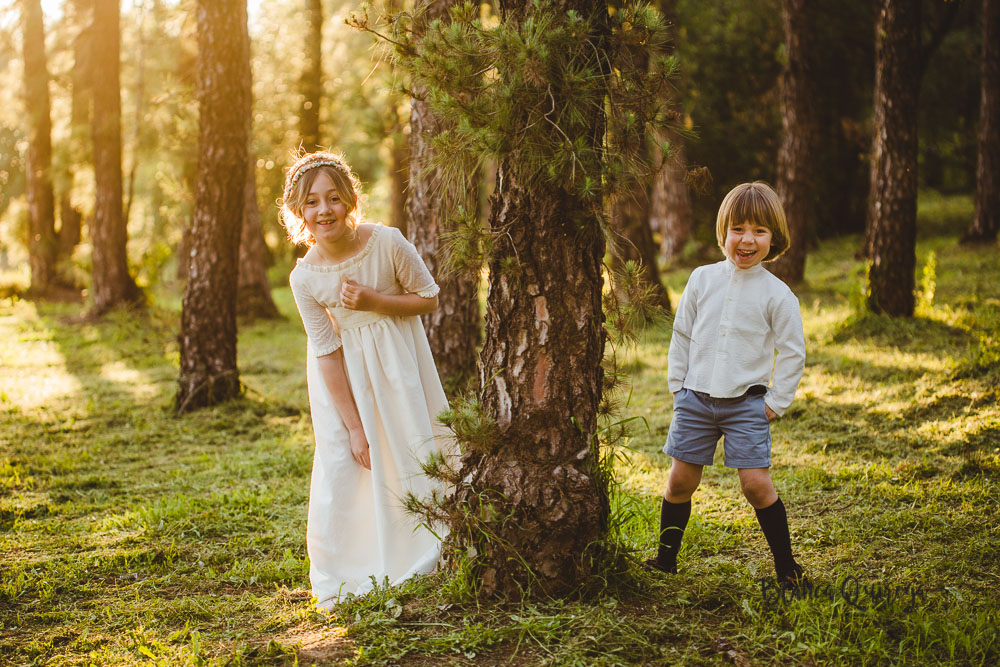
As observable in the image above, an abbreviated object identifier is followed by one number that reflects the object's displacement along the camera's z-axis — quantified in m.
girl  3.54
